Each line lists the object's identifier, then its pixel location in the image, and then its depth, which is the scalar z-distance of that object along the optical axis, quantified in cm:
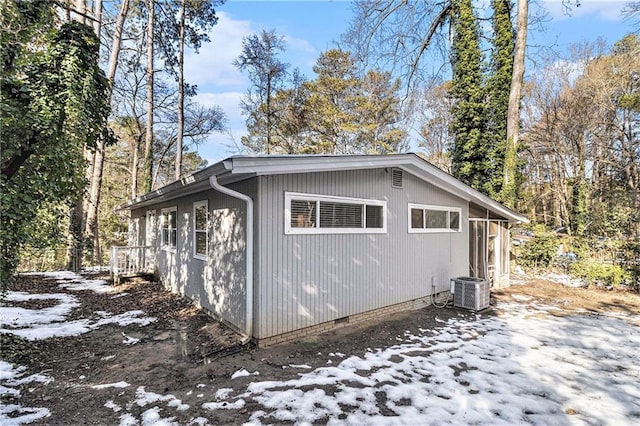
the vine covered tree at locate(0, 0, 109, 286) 356
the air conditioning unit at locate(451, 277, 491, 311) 658
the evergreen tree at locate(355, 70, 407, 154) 1708
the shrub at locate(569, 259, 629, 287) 830
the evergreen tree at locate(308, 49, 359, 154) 1684
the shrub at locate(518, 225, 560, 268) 1071
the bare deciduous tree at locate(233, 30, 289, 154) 1656
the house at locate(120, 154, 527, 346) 430
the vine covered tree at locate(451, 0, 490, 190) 1236
